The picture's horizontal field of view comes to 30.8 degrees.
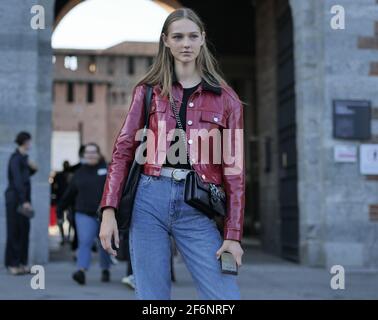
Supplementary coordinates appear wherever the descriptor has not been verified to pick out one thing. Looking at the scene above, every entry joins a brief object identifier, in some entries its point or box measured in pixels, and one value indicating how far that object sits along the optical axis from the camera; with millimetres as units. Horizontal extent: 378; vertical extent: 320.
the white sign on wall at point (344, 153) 9594
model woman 2912
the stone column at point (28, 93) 9516
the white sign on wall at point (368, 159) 9617
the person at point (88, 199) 8234
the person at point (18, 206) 8594
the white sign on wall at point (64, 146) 65050
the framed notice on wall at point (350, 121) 9633
